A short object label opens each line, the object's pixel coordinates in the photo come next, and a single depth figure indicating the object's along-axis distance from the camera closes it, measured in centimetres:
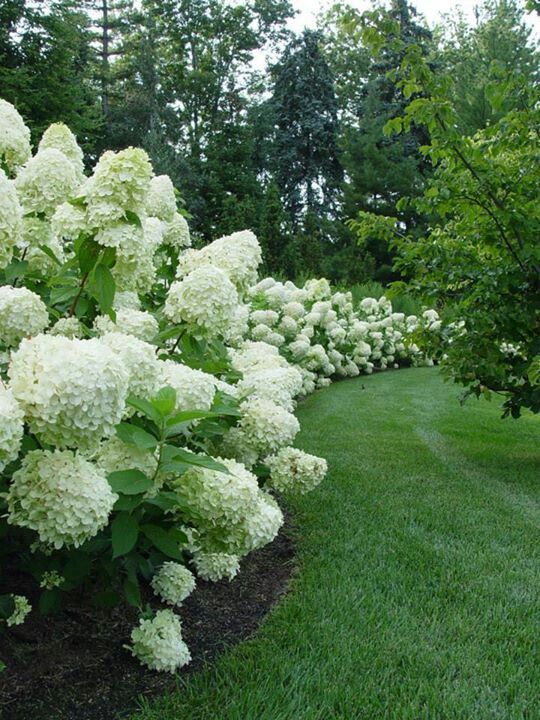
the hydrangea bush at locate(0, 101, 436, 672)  164
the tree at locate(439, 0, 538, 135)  2358
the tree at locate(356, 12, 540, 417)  449
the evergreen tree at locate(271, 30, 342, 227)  3178
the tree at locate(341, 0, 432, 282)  2684
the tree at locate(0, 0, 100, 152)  1894
